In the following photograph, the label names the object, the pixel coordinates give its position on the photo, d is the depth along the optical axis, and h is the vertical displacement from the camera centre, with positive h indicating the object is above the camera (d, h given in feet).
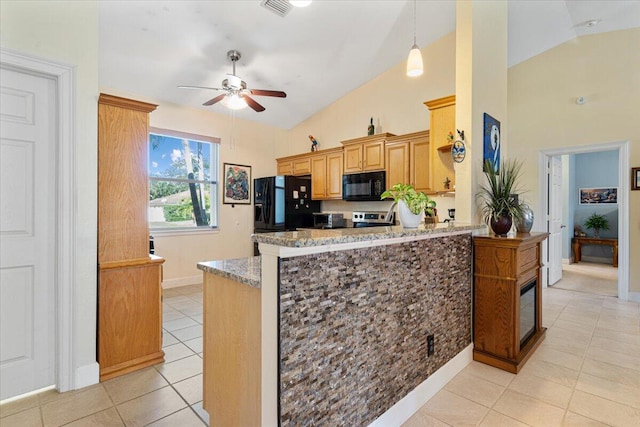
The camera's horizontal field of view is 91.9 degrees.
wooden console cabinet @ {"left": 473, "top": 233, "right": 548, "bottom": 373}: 7.64 -2.25
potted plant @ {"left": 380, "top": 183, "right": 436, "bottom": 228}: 6.63 +0.18
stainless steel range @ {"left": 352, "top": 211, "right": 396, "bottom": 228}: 15.10 -0.31
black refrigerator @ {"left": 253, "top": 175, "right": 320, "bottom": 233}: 17.34 +0.50
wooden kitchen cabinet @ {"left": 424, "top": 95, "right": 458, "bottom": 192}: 11.32 +2.75
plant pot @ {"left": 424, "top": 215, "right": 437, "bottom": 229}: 9.63 -0.22
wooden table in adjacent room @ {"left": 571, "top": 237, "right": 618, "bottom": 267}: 21.29 -2.19
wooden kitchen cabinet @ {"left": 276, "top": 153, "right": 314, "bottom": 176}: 18.34 +2.91
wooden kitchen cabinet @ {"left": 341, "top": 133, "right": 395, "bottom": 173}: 14.71 +2.94
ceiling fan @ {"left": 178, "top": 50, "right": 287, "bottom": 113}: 10.92 +4.35
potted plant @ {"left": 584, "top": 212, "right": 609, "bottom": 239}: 22.39 -0.76
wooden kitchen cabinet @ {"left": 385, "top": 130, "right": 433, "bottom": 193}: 13.05 +2.30
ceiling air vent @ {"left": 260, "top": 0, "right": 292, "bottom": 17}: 9.95 +6.79
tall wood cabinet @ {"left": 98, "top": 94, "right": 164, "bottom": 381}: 7.29 -0.96
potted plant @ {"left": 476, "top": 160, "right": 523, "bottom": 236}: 8.39 +0.25
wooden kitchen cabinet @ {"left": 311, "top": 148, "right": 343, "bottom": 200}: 16.74 +2.10
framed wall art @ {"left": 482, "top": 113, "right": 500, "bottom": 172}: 9.28 +2.22
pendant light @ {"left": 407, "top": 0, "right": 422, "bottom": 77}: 8.41 +4.06
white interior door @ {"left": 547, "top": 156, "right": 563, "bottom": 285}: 16.12 -0.39
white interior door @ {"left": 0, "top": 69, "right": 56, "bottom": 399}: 6.29 -0.45
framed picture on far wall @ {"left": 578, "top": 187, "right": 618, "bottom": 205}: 22.70 +1.28
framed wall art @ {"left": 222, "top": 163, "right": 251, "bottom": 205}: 17.56 +1.60
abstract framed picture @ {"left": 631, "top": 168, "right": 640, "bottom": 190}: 13.22 +1.49
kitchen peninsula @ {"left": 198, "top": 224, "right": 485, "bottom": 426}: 3.96 -1.80
